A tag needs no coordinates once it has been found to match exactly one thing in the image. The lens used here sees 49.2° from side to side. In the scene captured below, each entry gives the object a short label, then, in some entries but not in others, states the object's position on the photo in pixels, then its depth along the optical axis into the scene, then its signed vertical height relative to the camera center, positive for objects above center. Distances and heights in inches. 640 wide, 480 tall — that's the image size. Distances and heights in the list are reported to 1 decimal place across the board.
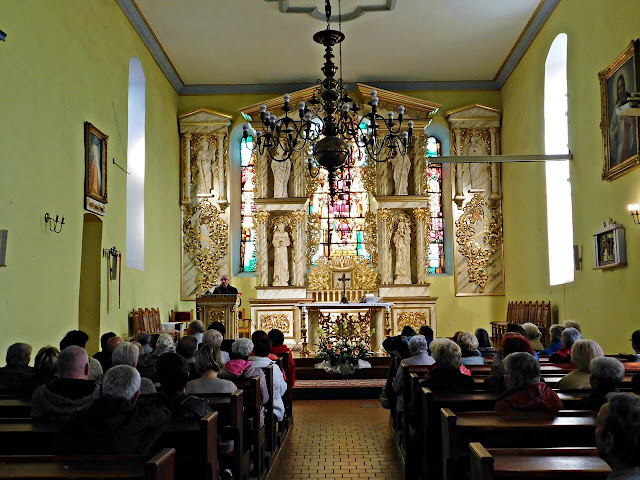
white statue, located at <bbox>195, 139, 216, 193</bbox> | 581.9 +106.9
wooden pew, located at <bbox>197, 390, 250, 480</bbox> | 165.2 -30.7
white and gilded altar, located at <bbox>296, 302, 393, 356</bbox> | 478.6 -17.0
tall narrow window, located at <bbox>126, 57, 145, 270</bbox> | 465.7 +88.3
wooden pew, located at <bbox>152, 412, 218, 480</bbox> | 129.9 -28.6
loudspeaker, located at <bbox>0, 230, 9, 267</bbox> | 248.7 +18.5
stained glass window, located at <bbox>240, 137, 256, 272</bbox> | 595.5 +63.4
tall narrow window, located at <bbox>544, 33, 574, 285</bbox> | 450.9 +78.1
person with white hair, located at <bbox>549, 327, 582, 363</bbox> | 256.2 -19.2
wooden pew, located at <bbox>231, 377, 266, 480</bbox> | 193.9 -33.8
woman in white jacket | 236.7 -23.6
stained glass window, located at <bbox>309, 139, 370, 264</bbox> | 589.6 +69.4
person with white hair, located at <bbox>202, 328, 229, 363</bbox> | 249.0 -15.2
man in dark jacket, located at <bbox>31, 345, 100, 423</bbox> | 141.0 -20.0
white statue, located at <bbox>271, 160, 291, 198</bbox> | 565.9 +93.2
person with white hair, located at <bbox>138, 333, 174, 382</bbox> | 226.7 -22.1
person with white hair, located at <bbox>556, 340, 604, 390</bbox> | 176.7 -18.4
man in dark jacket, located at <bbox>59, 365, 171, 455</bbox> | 117.0 -22.2
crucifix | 491.7 +0.5
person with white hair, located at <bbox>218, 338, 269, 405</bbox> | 211.0 -22.0
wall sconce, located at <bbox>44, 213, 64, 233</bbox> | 309.0 +33.4
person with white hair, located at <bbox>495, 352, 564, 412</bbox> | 143.3 -19.9
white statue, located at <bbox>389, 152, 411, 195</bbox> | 563.2 +97.0
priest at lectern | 487.2 +4.1
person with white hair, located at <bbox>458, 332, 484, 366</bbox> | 248.4 -20.1
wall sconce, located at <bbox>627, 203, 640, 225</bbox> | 306.5 +35.6
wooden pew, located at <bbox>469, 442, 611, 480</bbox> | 92.0 -23.7
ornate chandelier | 308.8 +82.7
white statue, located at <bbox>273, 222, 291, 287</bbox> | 561.9 +30.6
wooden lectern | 458.0 -9.6
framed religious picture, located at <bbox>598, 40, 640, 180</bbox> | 308.7 +82.5
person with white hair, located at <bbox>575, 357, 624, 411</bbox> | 142.9 -18.0
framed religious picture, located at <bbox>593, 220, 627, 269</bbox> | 327.0 +22.3
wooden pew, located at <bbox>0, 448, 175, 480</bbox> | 93.0 -24.1
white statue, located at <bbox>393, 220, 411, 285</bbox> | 559.2 +31.5
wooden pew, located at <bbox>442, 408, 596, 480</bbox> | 122.0 -24.6
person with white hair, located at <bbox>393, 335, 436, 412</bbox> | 246.8 -23.3
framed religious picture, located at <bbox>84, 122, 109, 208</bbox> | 358.9 +68.4
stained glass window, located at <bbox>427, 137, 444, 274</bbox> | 590.2 +67.9
